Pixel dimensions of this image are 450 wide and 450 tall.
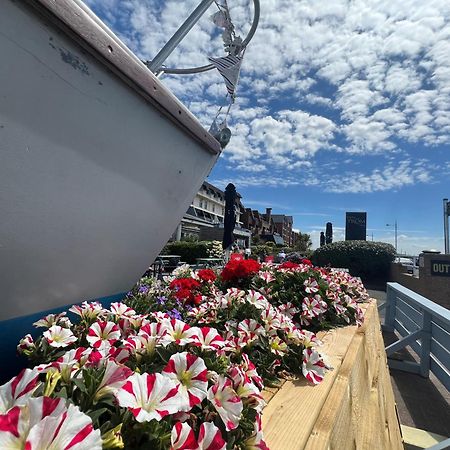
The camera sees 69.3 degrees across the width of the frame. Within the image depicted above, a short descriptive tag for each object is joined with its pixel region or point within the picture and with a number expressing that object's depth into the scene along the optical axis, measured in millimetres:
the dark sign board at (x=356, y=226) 20188
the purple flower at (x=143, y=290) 2374
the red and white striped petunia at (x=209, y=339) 886
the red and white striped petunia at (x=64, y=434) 417
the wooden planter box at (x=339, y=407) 879
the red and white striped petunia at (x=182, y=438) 536
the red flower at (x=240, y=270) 2484
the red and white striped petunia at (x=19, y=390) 530
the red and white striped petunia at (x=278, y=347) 1252
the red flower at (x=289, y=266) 2693
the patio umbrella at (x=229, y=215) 10422
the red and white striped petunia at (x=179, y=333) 862
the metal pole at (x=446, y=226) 16438
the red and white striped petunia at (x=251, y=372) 902
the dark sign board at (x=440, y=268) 9384
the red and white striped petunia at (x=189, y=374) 656
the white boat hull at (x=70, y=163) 1061
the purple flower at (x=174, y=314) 1780
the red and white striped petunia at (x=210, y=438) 552
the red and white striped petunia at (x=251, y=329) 1224
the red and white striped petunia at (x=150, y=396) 546
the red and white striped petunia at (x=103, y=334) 940
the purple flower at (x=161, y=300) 2132
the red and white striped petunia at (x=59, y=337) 998
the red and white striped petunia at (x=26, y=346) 1037
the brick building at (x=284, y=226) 81525
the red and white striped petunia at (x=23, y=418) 421
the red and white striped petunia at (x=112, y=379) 611
